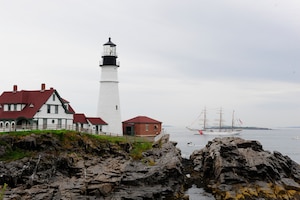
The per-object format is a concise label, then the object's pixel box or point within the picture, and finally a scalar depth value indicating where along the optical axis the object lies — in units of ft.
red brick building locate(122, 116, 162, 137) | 206.69
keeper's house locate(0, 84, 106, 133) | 162.81
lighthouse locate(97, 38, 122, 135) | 196.75
